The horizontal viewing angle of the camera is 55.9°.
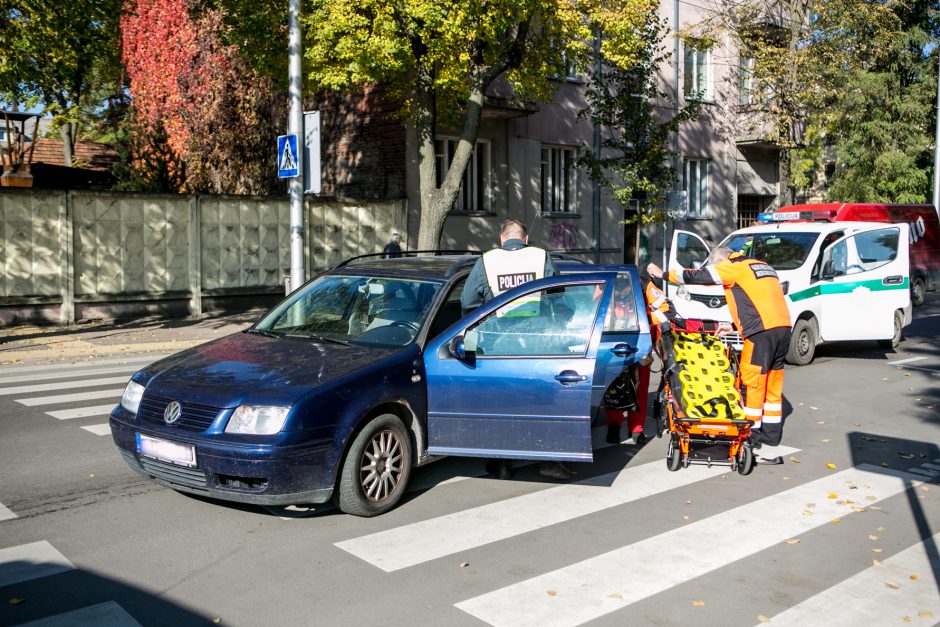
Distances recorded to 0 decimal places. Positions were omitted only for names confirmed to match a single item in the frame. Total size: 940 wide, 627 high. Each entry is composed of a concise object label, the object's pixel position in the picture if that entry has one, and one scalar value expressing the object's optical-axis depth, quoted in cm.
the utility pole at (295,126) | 1361
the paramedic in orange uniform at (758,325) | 743
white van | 1232
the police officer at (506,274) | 653
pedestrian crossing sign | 1355
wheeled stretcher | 684
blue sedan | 521
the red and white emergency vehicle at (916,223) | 1900
